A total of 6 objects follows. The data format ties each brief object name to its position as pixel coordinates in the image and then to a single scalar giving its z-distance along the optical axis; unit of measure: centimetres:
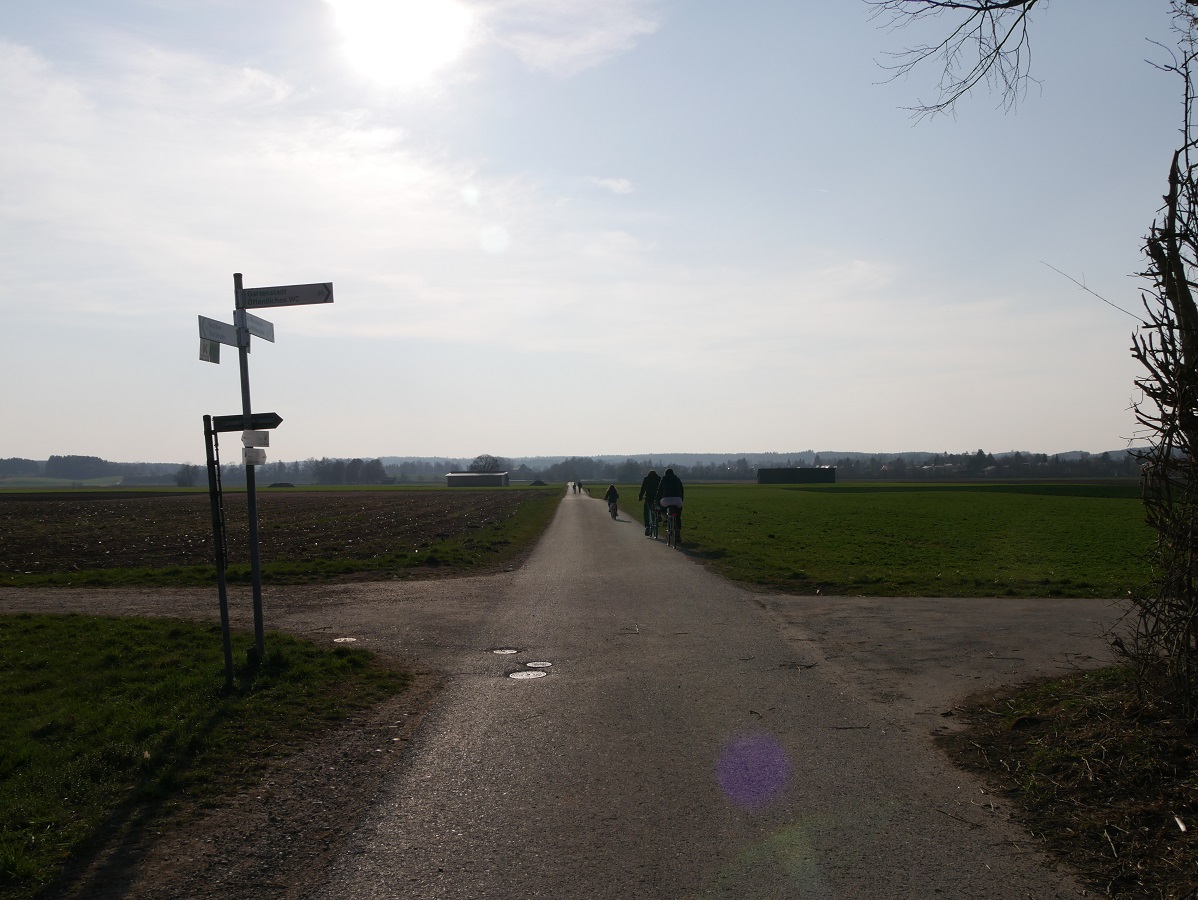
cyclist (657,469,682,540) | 2292
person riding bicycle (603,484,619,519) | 3775
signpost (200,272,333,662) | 773
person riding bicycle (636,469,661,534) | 2585
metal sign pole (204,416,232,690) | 752
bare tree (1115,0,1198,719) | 545
